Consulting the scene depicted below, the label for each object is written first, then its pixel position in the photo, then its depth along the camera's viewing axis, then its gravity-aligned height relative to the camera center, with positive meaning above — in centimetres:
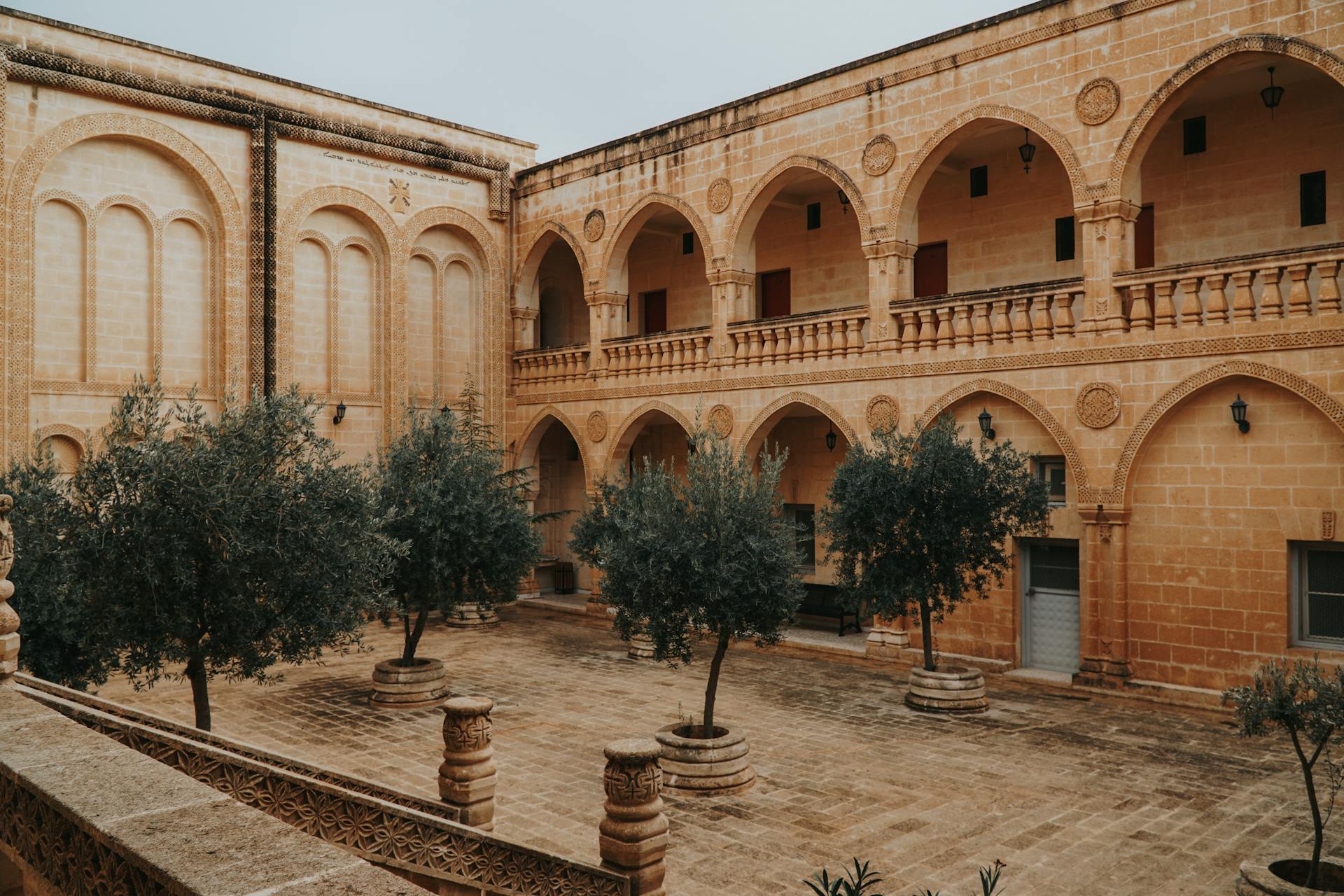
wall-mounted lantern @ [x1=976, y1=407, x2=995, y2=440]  1308 +48
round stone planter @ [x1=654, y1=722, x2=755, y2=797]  842 -259
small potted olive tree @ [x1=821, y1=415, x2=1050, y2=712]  1109 -71
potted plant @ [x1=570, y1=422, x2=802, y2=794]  883 -99
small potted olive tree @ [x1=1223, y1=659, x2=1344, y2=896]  593 -161
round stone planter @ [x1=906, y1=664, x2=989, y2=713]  1109 -260
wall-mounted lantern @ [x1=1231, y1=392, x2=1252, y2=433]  1118 +47
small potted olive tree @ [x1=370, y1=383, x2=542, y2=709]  1160 -82
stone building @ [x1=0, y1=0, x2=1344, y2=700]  1144 +298
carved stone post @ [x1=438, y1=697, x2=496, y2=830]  675 -203
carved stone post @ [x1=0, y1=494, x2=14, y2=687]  454 -69
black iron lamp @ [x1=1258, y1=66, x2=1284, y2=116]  1188 +431
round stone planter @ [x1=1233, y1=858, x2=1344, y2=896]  585 -254
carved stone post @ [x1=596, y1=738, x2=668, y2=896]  576 -209
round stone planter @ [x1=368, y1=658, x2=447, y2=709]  1148 -257
